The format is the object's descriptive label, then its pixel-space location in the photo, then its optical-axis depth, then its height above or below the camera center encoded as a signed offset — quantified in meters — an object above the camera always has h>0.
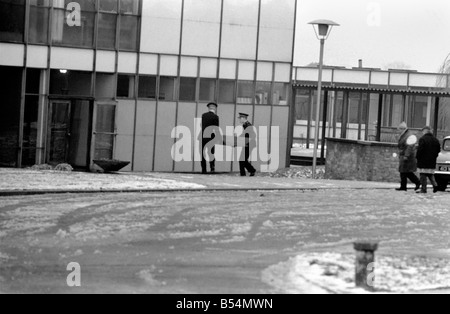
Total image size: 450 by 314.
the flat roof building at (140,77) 48.88 +2.65
